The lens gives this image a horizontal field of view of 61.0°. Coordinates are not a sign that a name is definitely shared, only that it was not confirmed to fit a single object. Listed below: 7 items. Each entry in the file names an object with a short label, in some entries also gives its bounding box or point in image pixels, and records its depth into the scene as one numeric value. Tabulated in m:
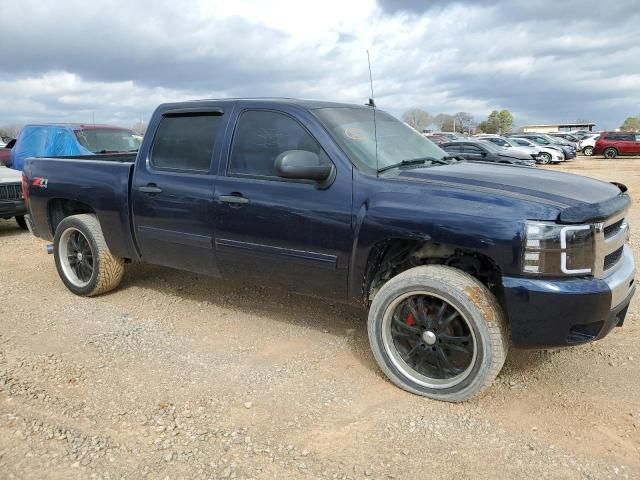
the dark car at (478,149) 17.94
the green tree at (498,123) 105.38
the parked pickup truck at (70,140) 9.80
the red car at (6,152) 13.57
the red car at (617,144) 31.47
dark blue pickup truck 3.03
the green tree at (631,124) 108.16
